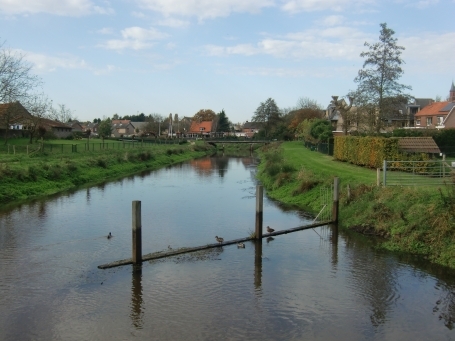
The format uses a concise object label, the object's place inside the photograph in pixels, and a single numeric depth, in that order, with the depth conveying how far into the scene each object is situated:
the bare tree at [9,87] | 43.78
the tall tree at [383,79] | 49.84
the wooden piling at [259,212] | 19.09
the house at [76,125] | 127.22
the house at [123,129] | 166.12
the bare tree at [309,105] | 127.88
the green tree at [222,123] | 149.88
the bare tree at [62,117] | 92.12
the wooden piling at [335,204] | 22.52
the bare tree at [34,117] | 53.88
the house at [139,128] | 150.80
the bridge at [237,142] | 110.26
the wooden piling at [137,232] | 15.66
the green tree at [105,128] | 127.99
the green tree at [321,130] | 63.22
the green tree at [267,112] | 129.81
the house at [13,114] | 50.96
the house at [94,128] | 185.12
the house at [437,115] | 69.74
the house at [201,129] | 162.94
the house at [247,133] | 183.75
